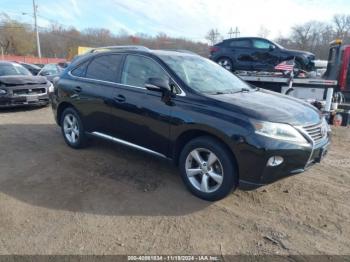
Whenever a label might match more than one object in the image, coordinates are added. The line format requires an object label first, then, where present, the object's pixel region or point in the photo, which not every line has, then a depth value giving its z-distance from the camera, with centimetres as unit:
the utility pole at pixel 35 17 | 4362
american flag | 930
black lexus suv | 322
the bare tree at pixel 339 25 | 6412
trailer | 941
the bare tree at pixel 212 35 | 7072
